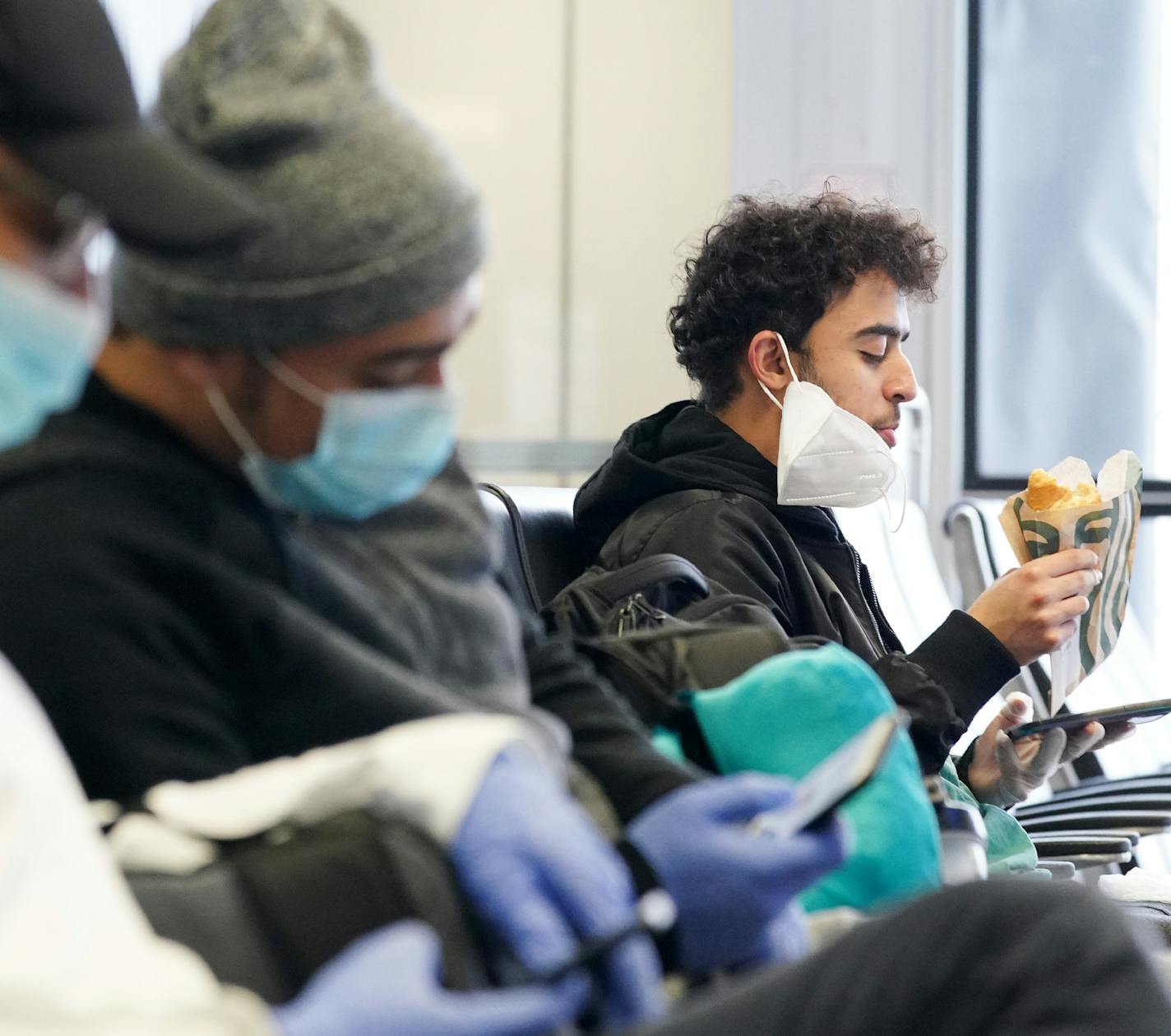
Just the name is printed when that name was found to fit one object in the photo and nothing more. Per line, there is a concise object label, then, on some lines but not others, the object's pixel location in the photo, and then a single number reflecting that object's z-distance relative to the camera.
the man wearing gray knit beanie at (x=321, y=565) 2.73
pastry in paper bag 3.47
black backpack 3.05
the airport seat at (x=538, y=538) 3.38
